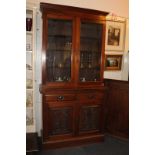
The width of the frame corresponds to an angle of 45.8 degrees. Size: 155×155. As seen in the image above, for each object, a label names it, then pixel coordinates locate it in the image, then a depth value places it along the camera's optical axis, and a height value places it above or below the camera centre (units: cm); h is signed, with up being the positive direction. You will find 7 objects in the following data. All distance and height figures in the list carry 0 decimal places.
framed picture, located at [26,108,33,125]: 290 -74
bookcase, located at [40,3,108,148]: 277 -10
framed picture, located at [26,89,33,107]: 288 -46
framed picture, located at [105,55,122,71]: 362 +15
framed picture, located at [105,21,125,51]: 357 +67
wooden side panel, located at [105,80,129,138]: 326 -72
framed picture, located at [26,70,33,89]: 288 -16
